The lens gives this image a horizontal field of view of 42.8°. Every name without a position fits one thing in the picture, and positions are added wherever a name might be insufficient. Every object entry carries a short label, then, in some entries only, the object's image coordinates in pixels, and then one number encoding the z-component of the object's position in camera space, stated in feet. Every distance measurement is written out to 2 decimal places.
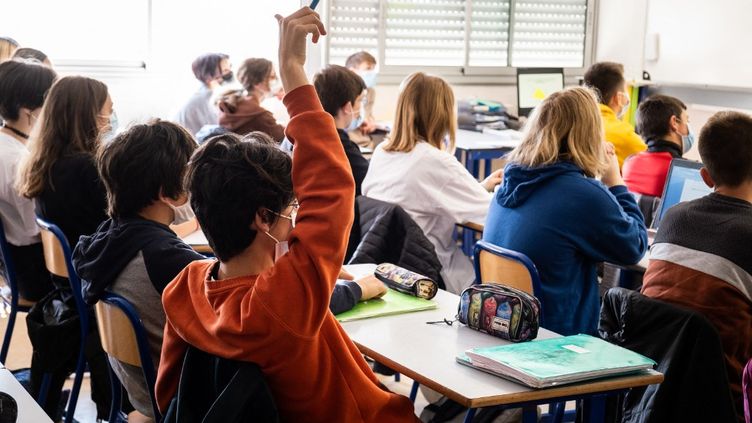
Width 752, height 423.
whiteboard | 21.99
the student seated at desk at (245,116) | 17.49
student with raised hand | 5.32
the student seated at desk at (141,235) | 7.53
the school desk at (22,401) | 5.24
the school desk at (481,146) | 20.38
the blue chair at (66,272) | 9.41
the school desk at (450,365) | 6.10
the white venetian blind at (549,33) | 26.27
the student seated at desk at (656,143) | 13.65
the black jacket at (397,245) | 10.18
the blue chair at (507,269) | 9.18
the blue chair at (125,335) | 7.25
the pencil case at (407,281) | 8.28
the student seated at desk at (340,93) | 13.39
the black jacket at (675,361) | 7.57
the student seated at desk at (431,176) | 12.12
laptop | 11.44
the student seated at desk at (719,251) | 8.20
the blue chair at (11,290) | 11.06
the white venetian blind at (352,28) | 23.92
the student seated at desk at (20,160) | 11.30
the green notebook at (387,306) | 7.70
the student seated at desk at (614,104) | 16.40
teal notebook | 6.20
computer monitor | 23.99
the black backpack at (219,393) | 5.10
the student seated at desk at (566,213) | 9.61
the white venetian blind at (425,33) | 24.67
